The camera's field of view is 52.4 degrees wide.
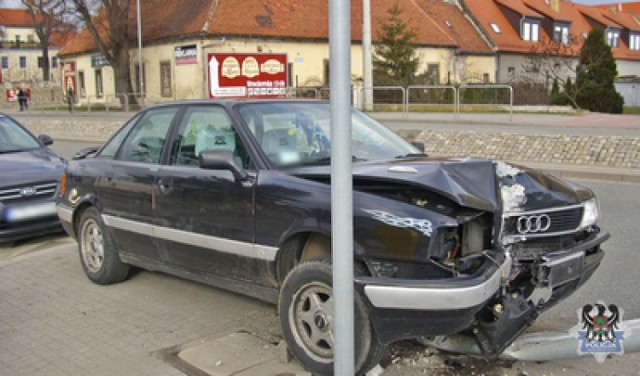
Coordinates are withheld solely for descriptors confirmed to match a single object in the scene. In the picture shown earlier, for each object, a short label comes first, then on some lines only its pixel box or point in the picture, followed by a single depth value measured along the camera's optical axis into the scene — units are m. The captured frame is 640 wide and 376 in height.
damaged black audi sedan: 3.54
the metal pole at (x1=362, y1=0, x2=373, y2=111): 26.72
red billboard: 18.92
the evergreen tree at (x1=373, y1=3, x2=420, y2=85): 36.06
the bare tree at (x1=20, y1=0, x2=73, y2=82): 44.56
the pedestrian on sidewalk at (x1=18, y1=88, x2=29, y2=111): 47.59
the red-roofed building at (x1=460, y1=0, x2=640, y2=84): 52.69
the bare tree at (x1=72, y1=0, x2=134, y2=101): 43.66
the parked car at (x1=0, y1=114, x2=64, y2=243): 7.69
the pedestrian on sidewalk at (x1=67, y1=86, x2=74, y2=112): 42.41
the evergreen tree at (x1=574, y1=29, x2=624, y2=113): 31.33
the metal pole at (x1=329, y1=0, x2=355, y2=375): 2.78
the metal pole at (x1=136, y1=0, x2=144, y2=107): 42.10
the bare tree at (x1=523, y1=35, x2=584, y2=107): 30.80
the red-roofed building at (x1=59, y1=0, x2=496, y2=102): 40.41
